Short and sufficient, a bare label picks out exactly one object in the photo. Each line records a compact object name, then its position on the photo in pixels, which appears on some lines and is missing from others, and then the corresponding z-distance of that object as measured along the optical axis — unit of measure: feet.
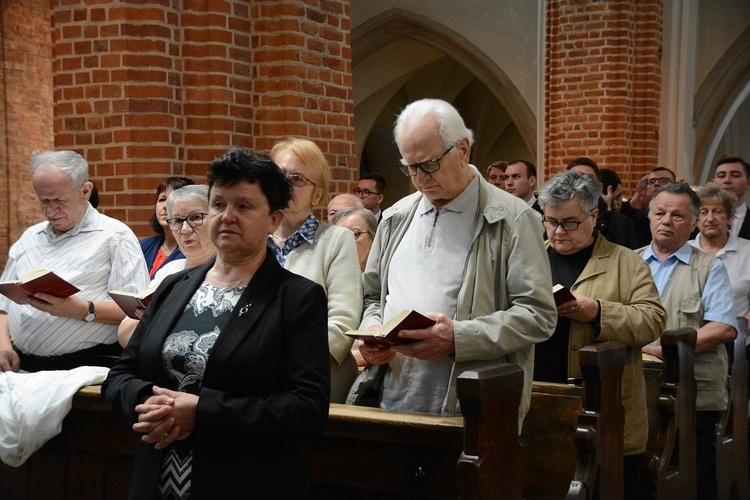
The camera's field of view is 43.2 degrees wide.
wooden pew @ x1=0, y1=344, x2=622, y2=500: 8.87
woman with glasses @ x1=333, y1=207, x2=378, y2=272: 16.19
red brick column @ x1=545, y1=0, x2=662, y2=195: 37.60
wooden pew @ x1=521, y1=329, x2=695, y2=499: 11.75
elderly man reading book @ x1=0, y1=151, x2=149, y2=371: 13.56
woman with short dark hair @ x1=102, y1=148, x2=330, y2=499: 8.13
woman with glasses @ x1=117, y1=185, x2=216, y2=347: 12.80
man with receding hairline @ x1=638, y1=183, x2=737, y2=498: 15.11
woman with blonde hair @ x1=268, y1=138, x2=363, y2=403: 11.59
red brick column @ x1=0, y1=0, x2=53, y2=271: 32.94
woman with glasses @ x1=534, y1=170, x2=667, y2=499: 12.41
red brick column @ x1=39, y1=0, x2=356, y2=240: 19.15
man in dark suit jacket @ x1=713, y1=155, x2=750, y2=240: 23.25
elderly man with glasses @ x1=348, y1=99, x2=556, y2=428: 9.86
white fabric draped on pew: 12.05
